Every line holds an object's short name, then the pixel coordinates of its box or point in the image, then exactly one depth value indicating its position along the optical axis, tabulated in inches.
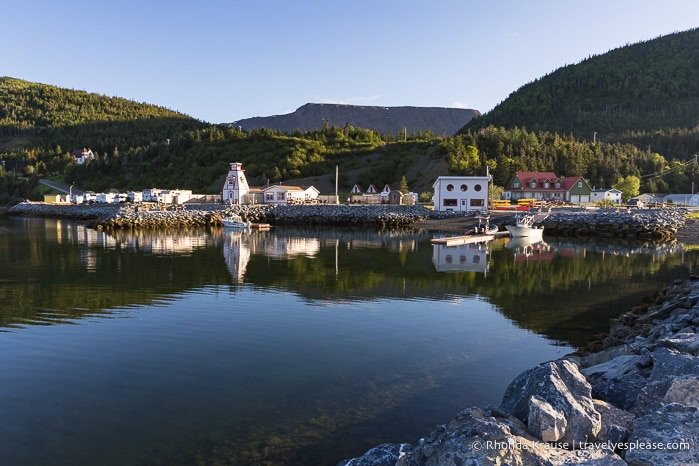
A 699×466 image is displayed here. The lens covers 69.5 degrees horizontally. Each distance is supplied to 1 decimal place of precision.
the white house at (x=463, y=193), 2529.5
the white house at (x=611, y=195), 3179.1
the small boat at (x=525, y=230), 1809.8
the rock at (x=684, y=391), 245.9
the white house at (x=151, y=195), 3531.0
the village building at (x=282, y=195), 3198.8
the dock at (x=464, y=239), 1626.5
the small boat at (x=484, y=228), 1868.8
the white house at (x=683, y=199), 3228.3
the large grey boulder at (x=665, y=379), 252.2
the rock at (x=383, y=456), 242.7
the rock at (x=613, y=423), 233.8
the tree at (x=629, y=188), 3233.3
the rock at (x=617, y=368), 329.7
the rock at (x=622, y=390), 281.3
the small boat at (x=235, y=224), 2149.6
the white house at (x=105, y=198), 3599.9
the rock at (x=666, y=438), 205.3
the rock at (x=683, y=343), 339.6
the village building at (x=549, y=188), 3275.1
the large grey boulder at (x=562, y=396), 233.1
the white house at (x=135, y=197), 3612.9
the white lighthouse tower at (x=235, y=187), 3275.1
